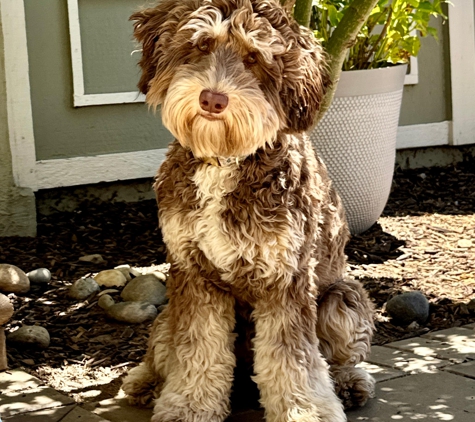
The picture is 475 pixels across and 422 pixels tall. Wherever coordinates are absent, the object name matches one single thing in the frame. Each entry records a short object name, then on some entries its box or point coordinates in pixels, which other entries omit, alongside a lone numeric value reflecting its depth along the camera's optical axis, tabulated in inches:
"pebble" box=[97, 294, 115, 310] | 199.2
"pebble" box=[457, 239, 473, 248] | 251.0
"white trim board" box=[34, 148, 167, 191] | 266.7
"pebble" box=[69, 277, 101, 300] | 207.5
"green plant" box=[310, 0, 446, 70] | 242.2
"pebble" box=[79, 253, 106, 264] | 234.1
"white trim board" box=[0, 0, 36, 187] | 252.5
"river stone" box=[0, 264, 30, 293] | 206.4
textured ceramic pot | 244.2
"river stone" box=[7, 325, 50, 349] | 180.6
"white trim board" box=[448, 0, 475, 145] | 339.0
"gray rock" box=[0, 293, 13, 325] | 166.1
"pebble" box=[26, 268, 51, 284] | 214.4
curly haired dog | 123.0
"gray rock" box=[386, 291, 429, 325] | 195.5
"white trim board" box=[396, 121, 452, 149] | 332.5
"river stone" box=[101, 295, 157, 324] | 193.5
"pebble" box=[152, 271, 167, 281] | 211.2
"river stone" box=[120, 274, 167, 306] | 202.2
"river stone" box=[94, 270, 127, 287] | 214.5
